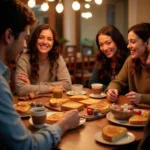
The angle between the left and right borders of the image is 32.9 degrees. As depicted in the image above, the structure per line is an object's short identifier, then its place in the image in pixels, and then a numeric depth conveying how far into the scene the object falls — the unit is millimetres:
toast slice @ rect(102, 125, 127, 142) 1315
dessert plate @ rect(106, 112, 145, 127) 1554
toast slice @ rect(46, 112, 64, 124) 1578
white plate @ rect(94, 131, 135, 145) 1305
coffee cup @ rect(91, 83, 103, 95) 2300
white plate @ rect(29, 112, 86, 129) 1524
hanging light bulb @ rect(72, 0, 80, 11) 2865
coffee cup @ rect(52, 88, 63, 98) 2174
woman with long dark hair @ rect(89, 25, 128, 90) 2967
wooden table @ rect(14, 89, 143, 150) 1282
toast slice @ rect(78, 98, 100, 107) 1987
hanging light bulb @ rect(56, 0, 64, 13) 2906
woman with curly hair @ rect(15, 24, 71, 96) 2703
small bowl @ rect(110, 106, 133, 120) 1607
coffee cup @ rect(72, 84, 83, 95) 2373
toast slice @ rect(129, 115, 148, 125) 1534
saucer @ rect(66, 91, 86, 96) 2361
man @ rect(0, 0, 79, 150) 1128
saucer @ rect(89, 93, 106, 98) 2260
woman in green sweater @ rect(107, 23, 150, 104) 2357
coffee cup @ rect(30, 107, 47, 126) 1515
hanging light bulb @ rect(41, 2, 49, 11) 3022
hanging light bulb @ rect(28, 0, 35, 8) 2832
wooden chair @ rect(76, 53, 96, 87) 5316
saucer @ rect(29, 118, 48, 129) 1523
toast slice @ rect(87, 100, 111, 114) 1782
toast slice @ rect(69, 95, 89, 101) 2139
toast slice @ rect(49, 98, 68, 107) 1950
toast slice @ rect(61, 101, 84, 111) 1839
